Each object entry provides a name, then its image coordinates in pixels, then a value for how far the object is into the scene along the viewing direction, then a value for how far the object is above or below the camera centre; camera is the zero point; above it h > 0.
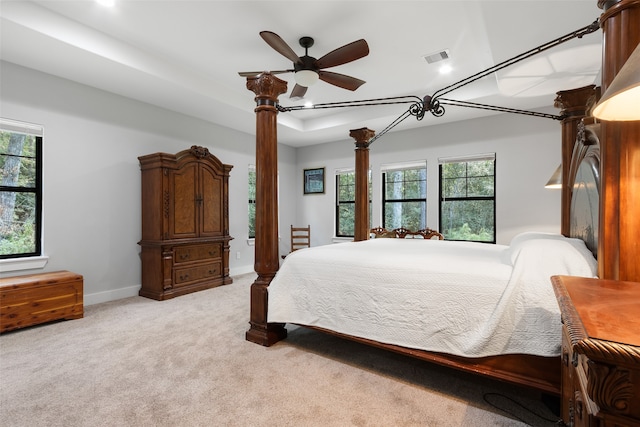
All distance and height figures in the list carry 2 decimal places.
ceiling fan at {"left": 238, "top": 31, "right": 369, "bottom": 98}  2.52 +1.33
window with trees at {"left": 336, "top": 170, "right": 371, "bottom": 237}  6.24 +0.14
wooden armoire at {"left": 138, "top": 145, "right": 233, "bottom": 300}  3.96 -0.18
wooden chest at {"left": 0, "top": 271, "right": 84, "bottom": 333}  2.78 -0.84
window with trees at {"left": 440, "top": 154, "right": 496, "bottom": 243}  4.77 +0.17
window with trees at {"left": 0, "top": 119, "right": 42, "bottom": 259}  3.19 +0.23
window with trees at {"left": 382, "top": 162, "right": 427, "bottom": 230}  5.38 +0.23
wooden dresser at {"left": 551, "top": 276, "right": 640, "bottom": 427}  0.65 -0.30
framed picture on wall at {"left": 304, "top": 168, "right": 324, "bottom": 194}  6.53 +0.63
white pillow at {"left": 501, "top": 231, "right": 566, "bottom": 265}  1.82 -0.23
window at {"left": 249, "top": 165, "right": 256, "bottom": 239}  5.81 +0.18
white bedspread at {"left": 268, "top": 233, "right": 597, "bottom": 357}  1.57 -0.52
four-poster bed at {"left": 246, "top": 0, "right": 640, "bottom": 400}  1.23 +0.06
